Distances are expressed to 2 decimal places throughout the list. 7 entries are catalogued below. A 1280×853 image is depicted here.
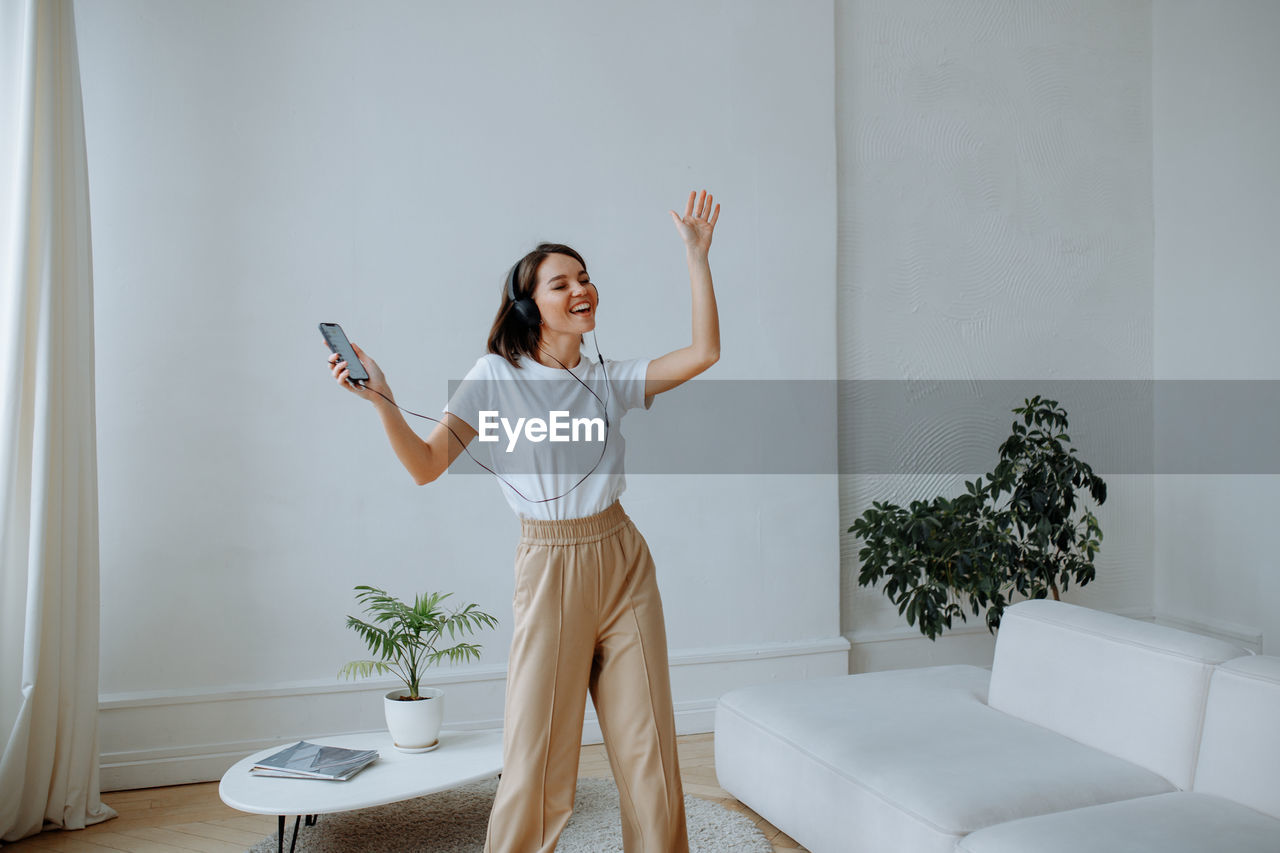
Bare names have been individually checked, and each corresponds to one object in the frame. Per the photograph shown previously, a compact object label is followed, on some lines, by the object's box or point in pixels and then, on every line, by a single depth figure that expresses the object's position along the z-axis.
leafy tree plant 3.44
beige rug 2.52
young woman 1.84
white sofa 1.83
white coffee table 2.21
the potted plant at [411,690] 2.52
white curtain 2.59
